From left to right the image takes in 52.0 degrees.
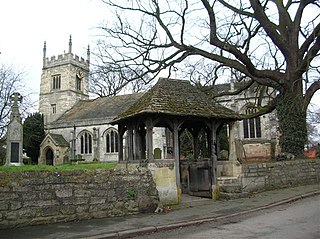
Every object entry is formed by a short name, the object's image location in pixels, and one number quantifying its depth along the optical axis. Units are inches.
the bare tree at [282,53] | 684.1
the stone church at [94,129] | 1546.5
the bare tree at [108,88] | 1757.1
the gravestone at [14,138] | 866.1
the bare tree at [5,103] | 1223.4
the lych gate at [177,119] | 441.1
